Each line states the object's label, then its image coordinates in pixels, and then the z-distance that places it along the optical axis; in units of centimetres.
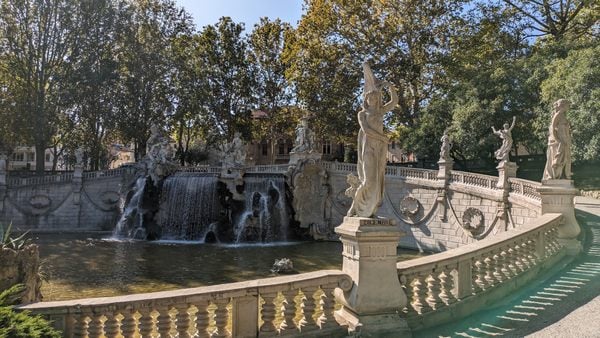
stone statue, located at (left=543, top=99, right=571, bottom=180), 1151
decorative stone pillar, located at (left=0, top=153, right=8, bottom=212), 3073
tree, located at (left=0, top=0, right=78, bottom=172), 3247
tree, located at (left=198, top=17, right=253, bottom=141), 4016
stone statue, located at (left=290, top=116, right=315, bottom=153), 2881
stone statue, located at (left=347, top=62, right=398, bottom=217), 661
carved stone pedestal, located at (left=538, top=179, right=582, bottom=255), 1121
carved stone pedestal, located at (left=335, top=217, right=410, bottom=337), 621
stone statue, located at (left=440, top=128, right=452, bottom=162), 2383
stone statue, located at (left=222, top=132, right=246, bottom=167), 2827
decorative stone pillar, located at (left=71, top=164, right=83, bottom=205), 3200
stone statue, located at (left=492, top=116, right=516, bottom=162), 2027
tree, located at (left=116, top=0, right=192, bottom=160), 3622
